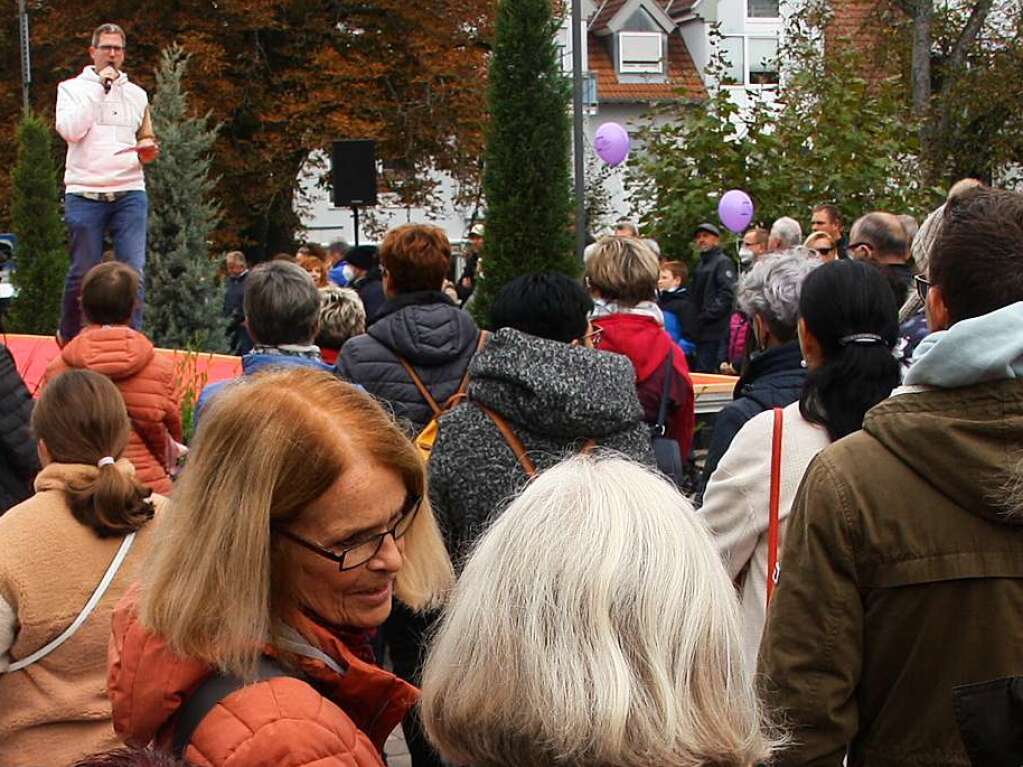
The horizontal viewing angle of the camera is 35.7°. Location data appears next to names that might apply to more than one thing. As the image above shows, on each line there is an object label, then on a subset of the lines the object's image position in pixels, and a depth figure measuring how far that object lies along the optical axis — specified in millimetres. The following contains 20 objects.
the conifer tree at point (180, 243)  13758
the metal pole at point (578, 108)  15680
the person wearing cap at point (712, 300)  14266
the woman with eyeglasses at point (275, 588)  2055
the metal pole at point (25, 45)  26438
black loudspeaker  18125
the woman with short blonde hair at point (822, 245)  9156
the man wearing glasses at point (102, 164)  11055
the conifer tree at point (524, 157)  10633
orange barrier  10008
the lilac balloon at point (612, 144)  21438
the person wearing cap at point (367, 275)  11805
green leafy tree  17281
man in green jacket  2791
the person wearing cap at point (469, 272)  18380
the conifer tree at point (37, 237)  16688
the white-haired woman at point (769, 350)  4234
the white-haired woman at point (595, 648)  1845
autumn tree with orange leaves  31672
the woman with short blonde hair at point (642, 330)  5898
